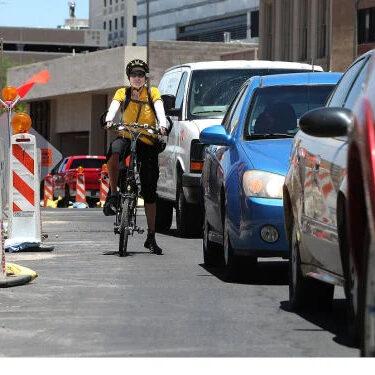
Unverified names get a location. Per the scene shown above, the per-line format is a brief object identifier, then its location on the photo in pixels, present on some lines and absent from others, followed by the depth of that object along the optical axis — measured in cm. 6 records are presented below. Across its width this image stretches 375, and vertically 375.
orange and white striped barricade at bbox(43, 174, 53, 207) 5106
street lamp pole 6888
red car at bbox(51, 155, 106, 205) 4938
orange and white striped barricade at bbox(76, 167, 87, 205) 4750
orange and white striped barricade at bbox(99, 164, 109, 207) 4509
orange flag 2677
